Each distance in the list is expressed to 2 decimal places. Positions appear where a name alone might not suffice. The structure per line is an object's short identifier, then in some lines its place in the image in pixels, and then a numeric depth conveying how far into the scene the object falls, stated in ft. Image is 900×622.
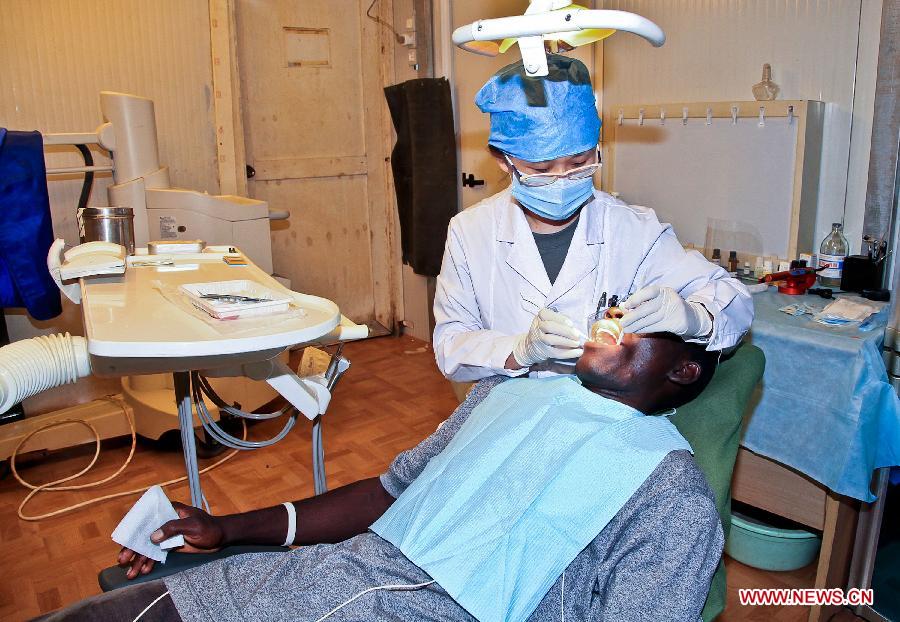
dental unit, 4.43
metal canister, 7.44
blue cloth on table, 5.88
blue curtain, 8.00
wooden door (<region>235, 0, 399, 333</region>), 12.88
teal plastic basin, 6.91
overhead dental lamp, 3.66
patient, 3.66
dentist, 4.63
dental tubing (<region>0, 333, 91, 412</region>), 4.49
